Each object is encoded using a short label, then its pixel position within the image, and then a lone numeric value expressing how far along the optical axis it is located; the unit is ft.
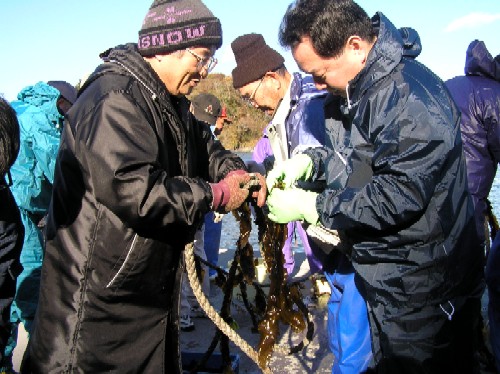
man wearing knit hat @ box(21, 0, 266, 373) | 6.40
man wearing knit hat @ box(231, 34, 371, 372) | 8.96
